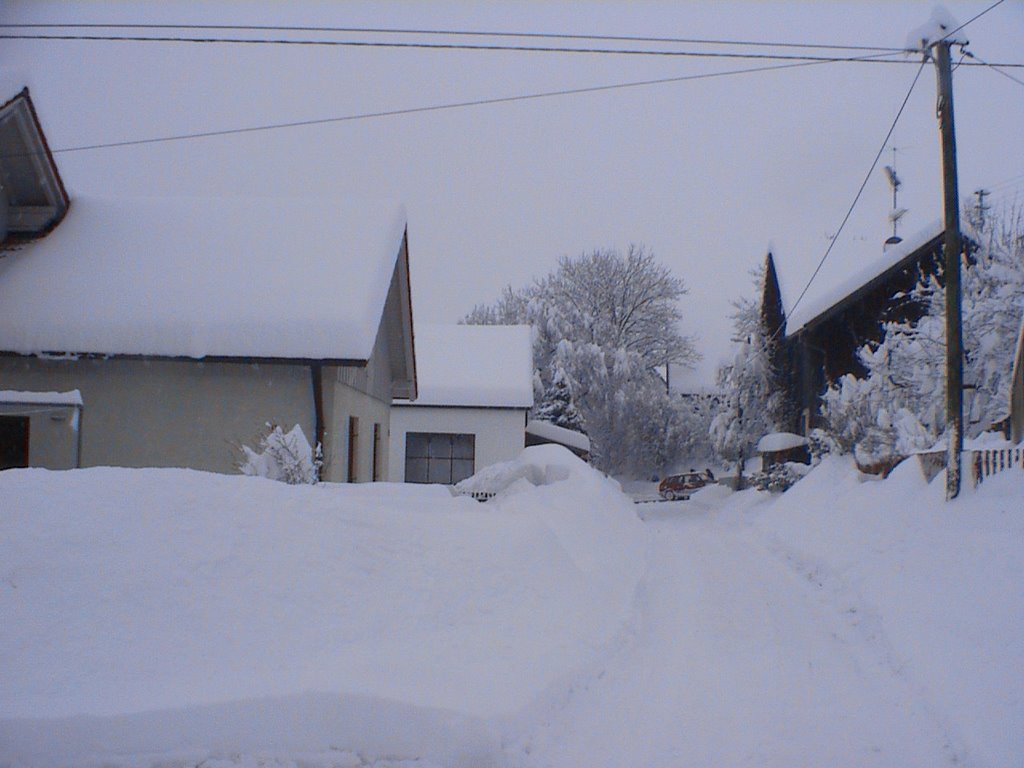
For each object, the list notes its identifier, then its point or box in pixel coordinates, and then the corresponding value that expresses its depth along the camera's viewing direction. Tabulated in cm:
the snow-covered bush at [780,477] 2502
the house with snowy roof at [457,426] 2552
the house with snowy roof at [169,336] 1315
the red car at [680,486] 3628
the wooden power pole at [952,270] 1126
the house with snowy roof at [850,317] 2639
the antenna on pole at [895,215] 2319
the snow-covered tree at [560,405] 4028
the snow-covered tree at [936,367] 1784
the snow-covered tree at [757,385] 3425
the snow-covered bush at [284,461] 1054
